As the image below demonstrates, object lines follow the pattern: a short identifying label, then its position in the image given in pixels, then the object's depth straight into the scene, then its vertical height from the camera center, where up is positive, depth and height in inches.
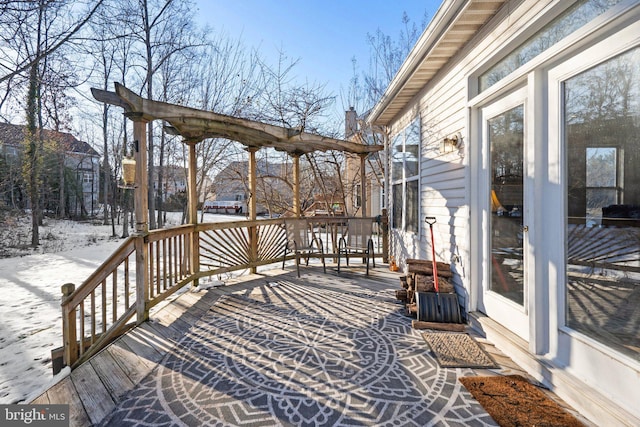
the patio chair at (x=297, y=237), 207.8 -16.9
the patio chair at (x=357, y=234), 219.5 -15.6
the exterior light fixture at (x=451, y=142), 128.0 +30.3
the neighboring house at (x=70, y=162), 364.5 +90.5
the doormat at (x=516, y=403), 66.1 -45.6
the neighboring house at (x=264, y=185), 375.9 +38.5
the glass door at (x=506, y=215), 95.1 -1.1
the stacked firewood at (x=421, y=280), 130.0 -29.6
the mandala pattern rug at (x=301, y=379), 69.7 -46.3
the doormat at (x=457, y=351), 90.5 -45.2
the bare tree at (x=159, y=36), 354.6 +216.8
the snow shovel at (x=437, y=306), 120.1 -38.2
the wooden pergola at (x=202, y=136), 122.3 +45.0
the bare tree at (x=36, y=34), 149.5 +99.0
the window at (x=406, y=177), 183.5 +23.5
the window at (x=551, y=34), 70.0 +48.1
